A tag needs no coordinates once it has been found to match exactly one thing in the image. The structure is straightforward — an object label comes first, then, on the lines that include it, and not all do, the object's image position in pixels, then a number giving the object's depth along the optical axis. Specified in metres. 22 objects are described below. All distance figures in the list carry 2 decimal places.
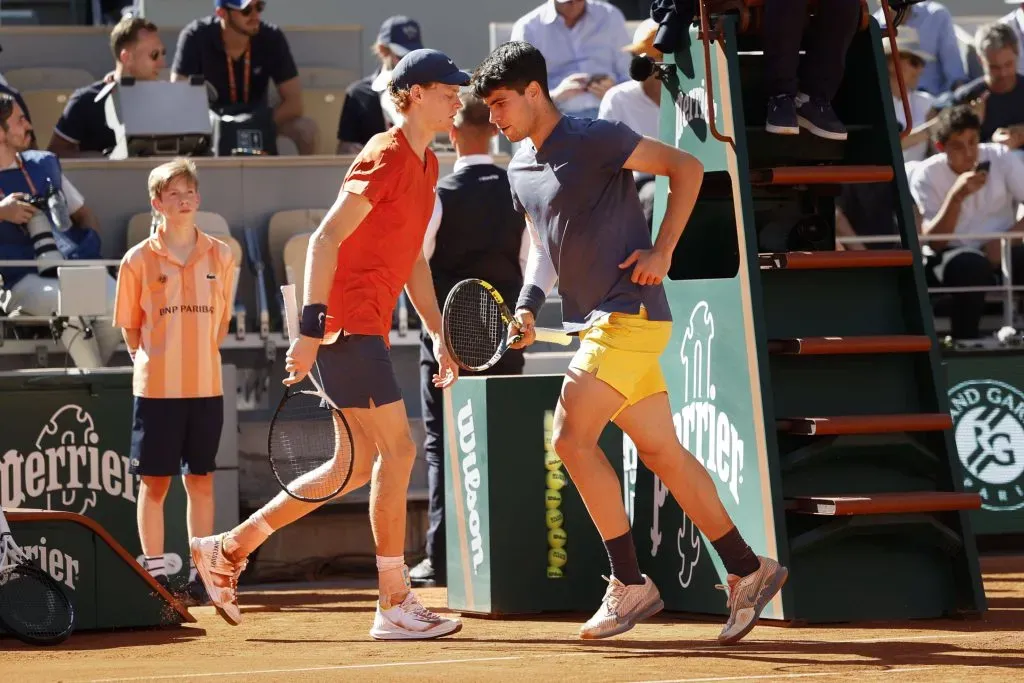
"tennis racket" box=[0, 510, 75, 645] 12.46
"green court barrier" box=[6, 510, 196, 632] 13.15
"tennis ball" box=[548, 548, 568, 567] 13.66
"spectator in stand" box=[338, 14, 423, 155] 23.31
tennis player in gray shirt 11.08
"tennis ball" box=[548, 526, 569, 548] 13.68
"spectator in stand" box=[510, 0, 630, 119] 23.66
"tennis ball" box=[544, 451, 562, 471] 13.64
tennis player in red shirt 11.69
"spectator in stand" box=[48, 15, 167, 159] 22.41
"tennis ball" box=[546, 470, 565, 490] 13.70
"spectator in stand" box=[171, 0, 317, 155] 23.64
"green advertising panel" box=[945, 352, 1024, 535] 18.30
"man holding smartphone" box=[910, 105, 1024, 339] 20.14
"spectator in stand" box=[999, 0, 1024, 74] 25.94
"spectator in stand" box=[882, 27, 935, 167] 23.05
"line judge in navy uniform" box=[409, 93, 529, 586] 16.05
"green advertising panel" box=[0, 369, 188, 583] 16.33
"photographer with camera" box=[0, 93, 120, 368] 18.55
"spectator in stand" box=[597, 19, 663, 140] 19.37
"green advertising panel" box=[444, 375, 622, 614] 13.55
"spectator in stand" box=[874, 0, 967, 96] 26.84
